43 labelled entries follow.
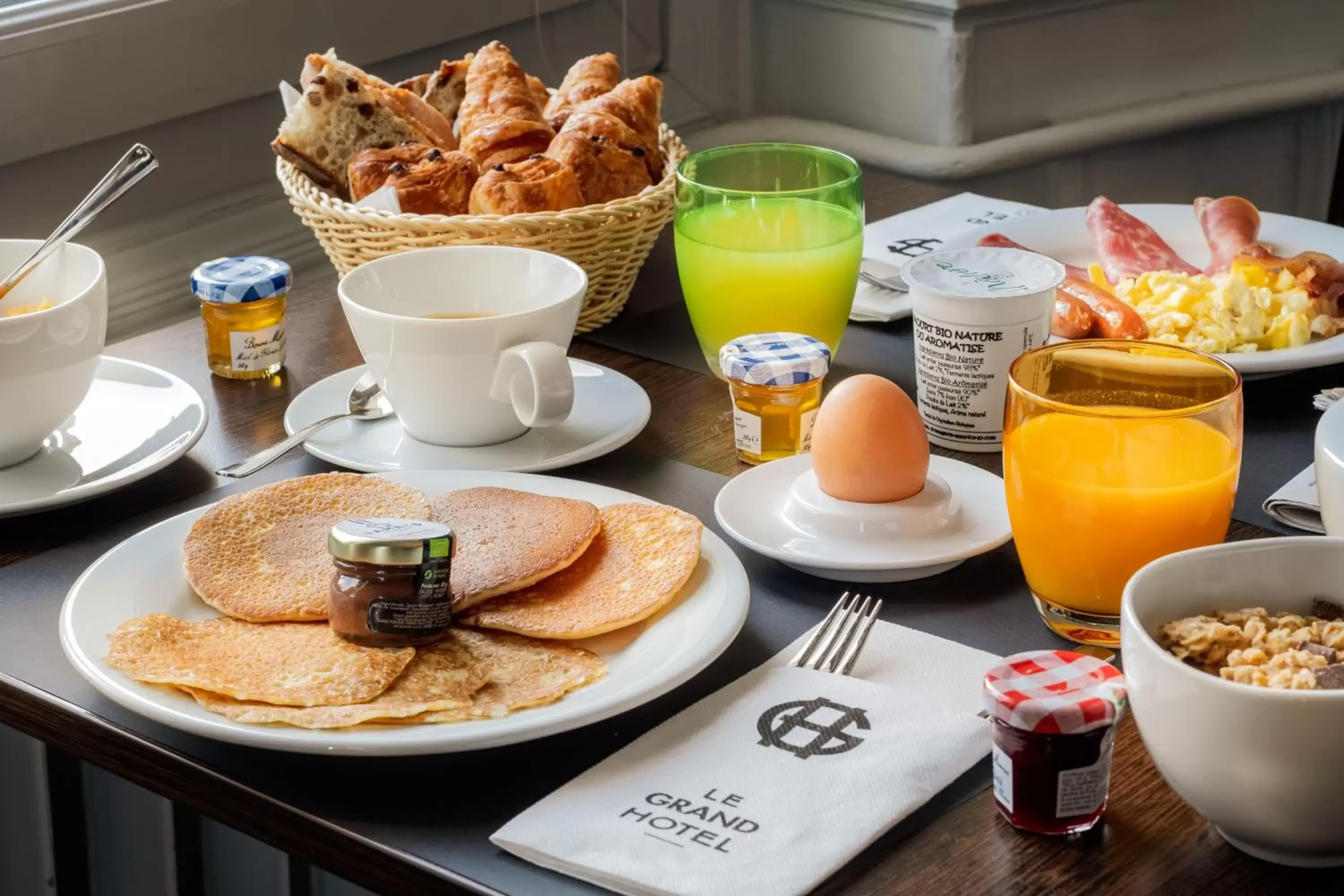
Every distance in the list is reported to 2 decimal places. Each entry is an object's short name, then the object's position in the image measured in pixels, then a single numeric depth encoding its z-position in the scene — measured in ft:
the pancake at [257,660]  3.35
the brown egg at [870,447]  3.72
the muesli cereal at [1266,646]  3.11
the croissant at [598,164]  4.59
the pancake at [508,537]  3.52
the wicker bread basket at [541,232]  4.42
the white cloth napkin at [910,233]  4.62
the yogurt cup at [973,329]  4.01
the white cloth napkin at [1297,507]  3.82
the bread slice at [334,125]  4.69
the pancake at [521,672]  3.34
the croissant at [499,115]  4.67
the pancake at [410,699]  3.30
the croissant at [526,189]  4.47
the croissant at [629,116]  4.66
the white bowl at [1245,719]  3.06
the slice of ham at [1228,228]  4.61
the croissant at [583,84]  4.90
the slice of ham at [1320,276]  4.31
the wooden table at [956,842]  3.15
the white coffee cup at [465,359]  3.98
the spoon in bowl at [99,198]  4.06
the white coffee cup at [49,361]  3.88
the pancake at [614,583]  3.49
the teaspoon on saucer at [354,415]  4.00
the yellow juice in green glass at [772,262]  4.30
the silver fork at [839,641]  3.49
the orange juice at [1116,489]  3.46
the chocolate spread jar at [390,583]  3.42
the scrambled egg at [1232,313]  4.22
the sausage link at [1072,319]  4.28
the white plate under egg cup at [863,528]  3.67
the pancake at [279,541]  3.54
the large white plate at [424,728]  3.27
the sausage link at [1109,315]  4.24
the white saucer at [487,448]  4.02
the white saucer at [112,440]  3.92
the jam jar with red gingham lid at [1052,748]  3.18
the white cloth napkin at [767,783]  3.15
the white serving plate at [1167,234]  4.72
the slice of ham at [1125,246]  4.57
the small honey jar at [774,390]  4.00
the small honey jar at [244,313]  4.33
